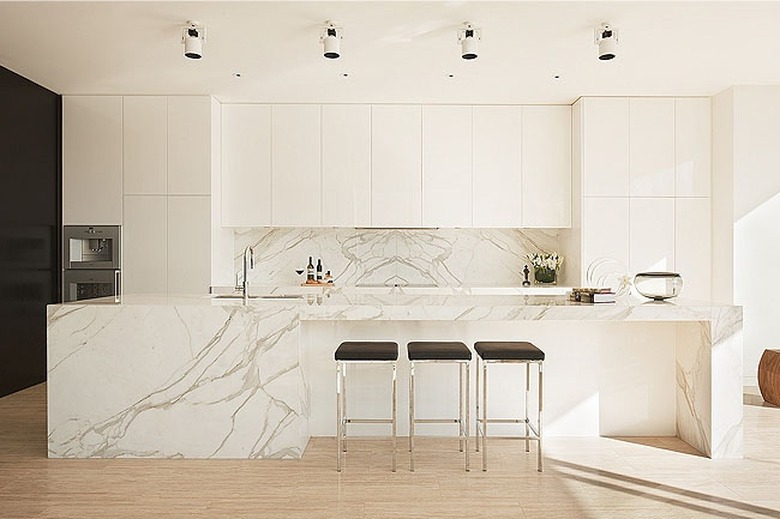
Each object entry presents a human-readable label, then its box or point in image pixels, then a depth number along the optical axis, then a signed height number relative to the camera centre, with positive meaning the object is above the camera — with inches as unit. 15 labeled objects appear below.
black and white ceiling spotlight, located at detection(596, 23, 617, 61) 168.7 +51.9
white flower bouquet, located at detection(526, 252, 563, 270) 265.4 -1.2
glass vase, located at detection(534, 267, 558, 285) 265.4 -6.8
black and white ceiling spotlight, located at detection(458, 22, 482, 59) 169.6 +52.2
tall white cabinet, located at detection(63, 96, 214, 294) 245.3 +27.6
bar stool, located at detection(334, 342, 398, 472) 147.3 -20.5
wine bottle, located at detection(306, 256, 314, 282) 263.1 -5.5
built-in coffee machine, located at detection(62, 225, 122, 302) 245.9 -1.5
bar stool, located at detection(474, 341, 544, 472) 147.4 -20.3
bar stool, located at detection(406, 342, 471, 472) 147.6 -20.1
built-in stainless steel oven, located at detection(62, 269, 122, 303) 246.4 -9.5
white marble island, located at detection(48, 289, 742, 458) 156.8 -26.6
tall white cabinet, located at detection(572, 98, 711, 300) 246.1 +25.6
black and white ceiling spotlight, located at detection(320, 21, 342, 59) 170.2 +52.3
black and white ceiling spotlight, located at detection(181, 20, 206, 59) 169.8 +52.1
